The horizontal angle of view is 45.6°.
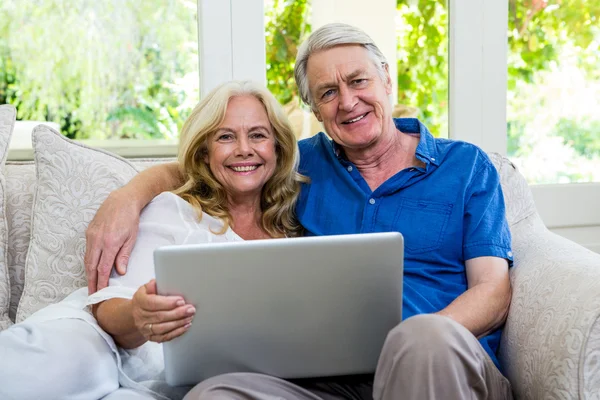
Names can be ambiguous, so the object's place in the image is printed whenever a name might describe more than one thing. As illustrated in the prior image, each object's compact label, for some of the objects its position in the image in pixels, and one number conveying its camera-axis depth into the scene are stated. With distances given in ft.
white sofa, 4.19
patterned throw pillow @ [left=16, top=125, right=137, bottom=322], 5.72
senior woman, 4.15
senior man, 5.05
